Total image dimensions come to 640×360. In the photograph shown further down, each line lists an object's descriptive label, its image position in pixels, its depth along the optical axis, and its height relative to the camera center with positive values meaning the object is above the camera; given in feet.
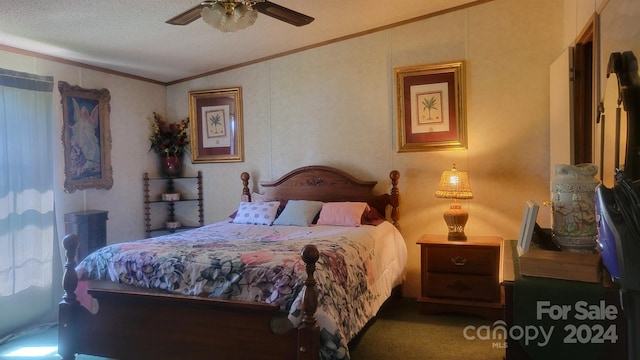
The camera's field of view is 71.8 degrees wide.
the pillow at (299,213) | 13.46 -1.43
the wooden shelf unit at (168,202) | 16.14 -1.18
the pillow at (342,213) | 12.97 -1.43
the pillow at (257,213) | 13.82 -1.44
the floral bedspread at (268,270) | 7.77 -2.01
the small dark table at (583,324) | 4.29 -1.63
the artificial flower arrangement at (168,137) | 16.44 +1.22
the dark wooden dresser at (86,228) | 12.94 -1.70
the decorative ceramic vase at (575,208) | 5.09 -0.55
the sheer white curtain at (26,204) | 11.48 -0.87
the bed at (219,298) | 7.58 -2.43
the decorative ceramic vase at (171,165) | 16.47 +0.16
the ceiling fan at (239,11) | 8.10 +3.05
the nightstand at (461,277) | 11.66 -3.07
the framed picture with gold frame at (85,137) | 13.28 +1.05
